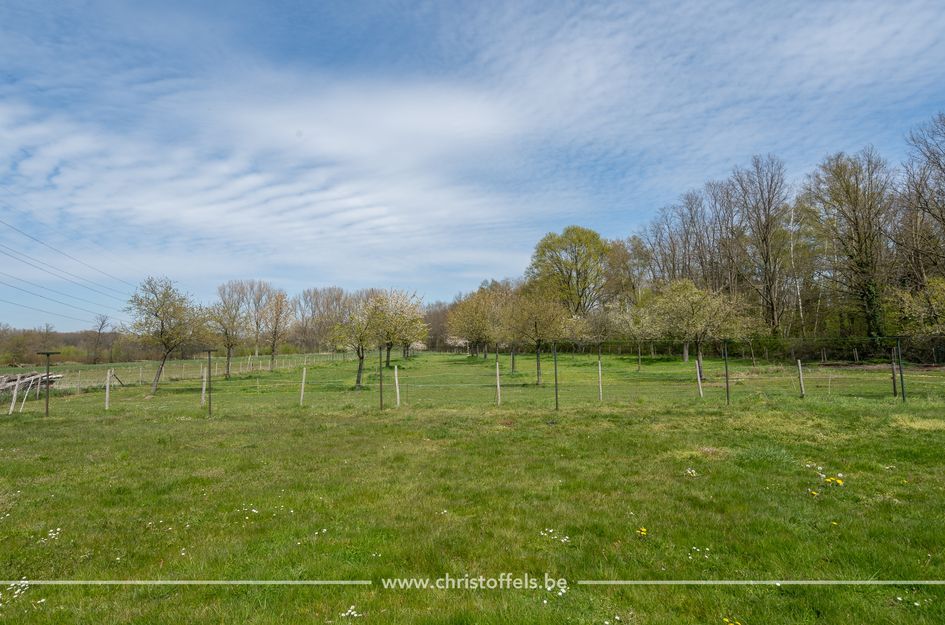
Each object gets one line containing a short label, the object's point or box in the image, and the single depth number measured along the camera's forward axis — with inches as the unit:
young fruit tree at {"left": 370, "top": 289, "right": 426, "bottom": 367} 1398.9
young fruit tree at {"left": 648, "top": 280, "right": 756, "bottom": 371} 1449.3
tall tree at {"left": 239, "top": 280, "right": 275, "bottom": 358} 2386.8
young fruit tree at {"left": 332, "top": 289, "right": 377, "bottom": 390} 1322.6
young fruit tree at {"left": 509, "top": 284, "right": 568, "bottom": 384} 1438.2
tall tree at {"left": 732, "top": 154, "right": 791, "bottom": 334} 2033.7
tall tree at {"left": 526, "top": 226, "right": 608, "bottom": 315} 2630.4
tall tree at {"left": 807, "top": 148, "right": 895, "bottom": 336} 1651.1
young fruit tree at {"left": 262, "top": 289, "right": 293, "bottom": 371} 2401.6
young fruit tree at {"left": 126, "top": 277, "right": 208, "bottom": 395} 1346.0
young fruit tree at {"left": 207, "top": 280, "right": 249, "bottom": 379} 1738.4
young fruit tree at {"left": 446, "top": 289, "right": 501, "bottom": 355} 2118.6
